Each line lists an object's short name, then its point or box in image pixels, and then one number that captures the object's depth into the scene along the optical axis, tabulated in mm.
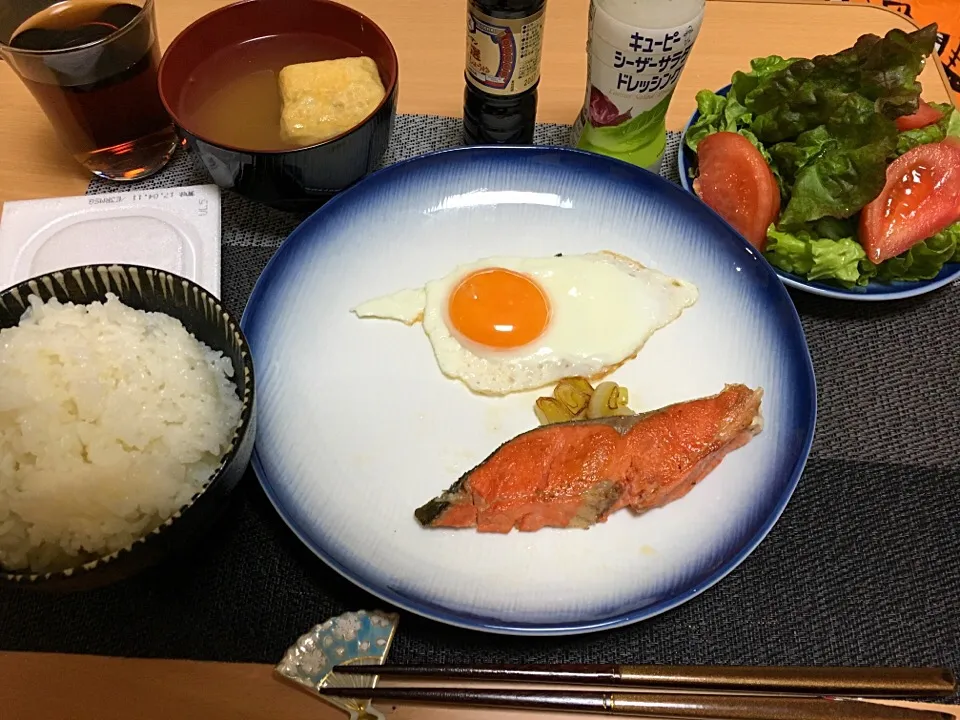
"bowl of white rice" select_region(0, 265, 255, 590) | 267
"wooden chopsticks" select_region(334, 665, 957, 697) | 279
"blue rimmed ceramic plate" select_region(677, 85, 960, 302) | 376
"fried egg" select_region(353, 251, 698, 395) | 355
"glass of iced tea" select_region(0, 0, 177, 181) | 363
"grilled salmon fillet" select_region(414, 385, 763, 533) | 309
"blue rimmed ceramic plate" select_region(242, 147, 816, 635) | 298
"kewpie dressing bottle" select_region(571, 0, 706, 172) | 357
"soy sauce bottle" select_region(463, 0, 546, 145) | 358
